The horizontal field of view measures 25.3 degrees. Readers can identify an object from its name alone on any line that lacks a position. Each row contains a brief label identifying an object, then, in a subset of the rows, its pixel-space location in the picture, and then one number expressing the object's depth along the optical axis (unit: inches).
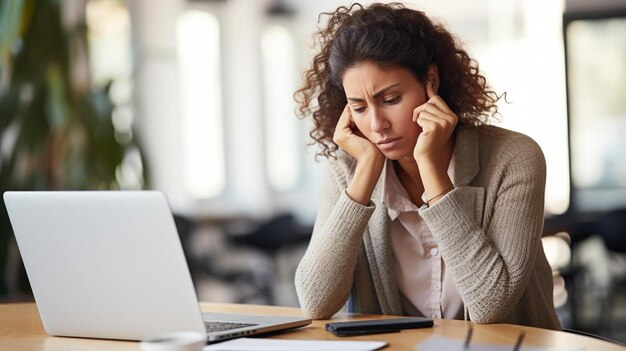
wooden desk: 72.1
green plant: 141.1
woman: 81.3
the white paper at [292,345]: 71.4
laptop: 70.2
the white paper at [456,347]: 70.1
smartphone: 75.6
